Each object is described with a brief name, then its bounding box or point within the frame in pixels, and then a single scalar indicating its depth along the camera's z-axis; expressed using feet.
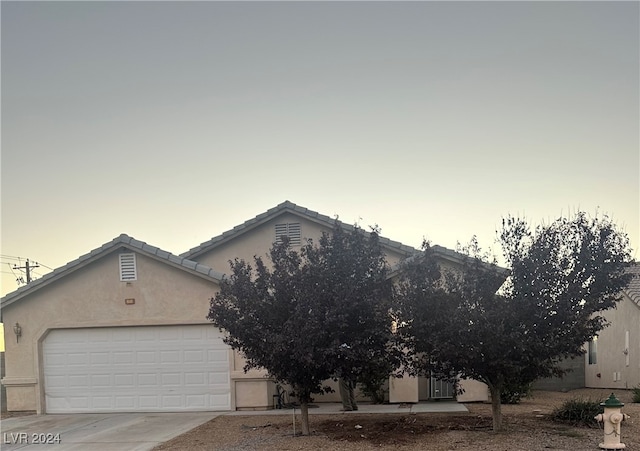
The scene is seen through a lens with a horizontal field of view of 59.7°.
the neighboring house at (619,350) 62.13
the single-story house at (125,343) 49.24
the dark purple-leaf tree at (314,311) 32.96
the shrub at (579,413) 36.18
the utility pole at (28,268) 123.95
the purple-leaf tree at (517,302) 32.53
